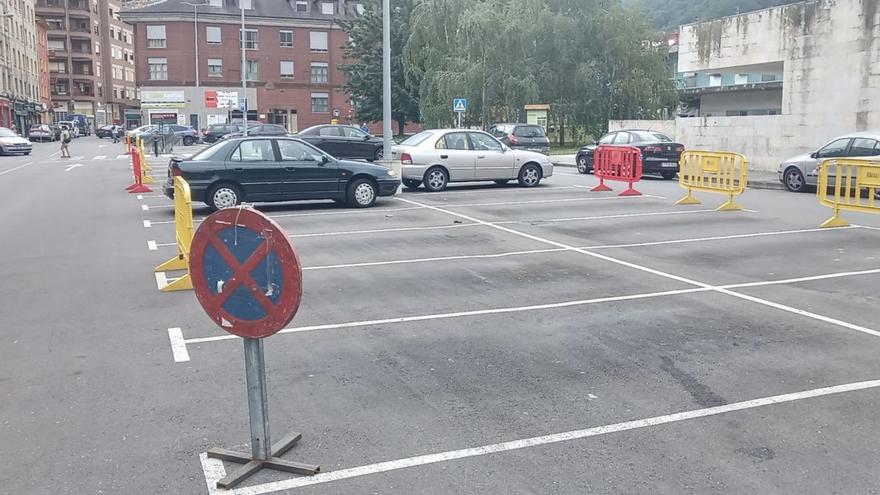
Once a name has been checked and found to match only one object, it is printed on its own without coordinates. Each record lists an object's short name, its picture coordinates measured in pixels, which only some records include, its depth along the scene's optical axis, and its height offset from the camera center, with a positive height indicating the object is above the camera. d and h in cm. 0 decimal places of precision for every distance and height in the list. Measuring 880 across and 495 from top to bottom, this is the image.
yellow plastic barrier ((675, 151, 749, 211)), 1627 -68
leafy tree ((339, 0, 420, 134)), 5288 +498
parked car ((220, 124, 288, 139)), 4570 +48
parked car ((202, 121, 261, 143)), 5231 +46
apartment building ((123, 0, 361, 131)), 7412 +716
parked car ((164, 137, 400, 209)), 1540 -68
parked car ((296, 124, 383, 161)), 3167 -10
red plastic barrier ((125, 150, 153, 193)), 2134 -103
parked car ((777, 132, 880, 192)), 1938 -42
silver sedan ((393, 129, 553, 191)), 2011 -51
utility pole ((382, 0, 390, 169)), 2756 +182
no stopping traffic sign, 420 -70
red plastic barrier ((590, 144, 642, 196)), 1914 -61
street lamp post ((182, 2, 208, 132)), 7287 +1028
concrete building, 2342 +228
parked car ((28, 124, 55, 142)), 7112 +42
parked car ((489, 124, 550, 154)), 3412 +7
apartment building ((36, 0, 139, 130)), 10188 +1028
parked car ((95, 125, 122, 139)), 8039 +67
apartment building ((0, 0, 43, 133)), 6994 +660
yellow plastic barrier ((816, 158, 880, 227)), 1349 -75
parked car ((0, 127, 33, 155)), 4516 -35
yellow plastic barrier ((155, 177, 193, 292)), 896 -107
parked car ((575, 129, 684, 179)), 2514 -27
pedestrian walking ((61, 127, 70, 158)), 4084 -16
